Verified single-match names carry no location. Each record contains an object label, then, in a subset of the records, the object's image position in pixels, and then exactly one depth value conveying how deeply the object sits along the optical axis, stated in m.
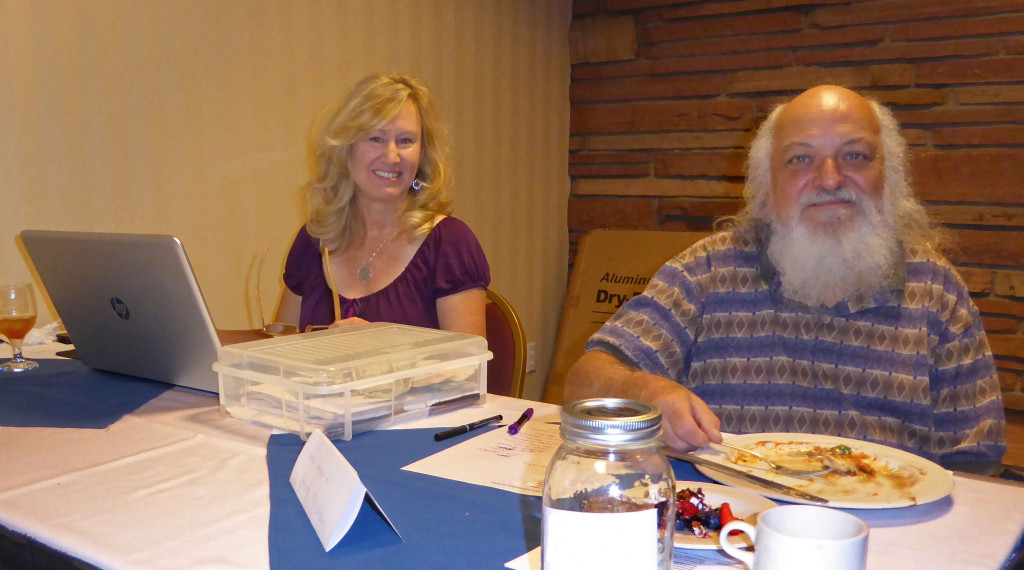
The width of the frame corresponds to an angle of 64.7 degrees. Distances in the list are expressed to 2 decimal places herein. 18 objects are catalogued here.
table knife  0.89
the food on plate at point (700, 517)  0.80
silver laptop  1.25
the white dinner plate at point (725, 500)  0.77
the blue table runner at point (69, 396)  1.26
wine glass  1.53
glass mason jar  0.55
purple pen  1.19
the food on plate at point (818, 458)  1.02
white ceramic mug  0.56
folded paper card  0.79
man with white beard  1.57
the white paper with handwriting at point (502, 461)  0.98
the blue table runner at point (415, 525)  0.77
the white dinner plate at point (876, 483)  0.89
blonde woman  2.04
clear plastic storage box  1.15
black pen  1.15
